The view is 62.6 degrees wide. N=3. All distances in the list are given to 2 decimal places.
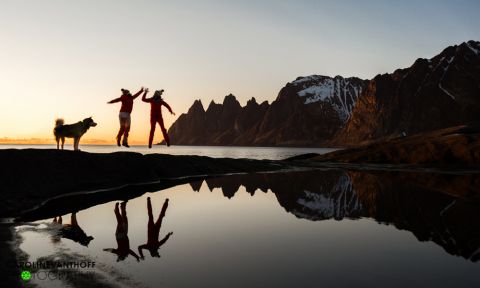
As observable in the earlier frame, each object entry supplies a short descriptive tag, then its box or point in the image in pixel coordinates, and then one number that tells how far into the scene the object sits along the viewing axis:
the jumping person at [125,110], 20.19
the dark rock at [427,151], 55.38
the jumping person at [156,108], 20.14
